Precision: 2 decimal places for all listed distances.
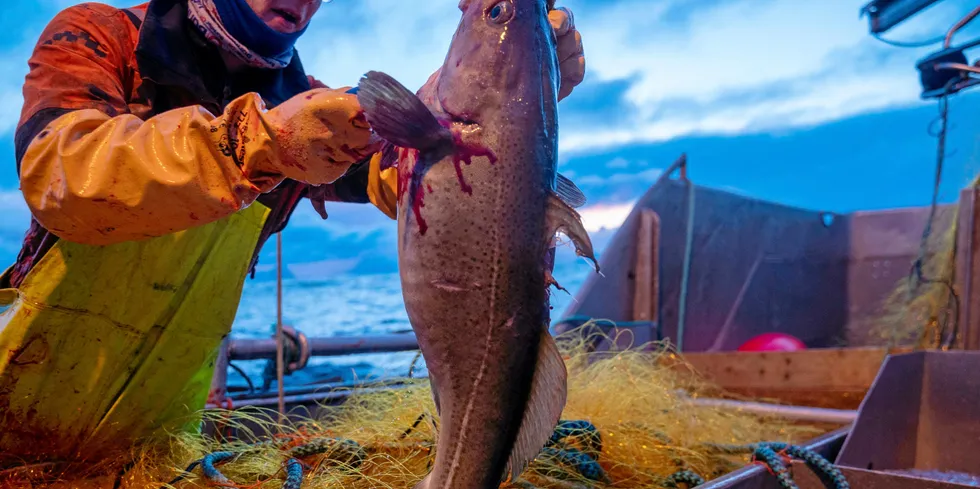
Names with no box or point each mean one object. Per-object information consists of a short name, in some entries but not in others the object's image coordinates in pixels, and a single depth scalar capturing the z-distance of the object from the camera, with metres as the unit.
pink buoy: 6.21
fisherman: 1.52
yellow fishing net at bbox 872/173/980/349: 5.77
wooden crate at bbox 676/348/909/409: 4.80
